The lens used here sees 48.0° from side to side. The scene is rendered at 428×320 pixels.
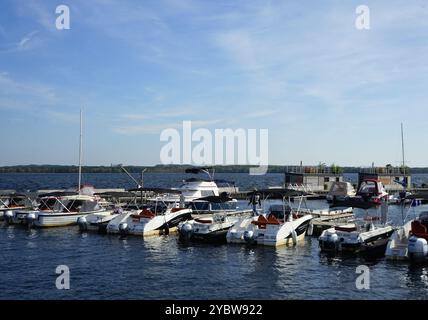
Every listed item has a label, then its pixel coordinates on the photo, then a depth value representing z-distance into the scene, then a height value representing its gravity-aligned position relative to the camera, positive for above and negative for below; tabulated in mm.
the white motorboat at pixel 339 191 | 70062 -2286
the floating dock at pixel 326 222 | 37438 -3912
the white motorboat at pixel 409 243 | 25484 -3746
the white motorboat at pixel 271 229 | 31328 -3601
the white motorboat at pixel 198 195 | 44750 -1983
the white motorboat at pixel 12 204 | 44969 -2990
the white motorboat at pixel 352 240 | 28750 -3936
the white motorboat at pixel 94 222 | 39594 -3751
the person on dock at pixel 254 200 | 36616 -1925
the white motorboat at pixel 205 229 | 33906 -3791
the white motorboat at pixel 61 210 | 41328 -3068
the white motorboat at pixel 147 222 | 36406 -3544
